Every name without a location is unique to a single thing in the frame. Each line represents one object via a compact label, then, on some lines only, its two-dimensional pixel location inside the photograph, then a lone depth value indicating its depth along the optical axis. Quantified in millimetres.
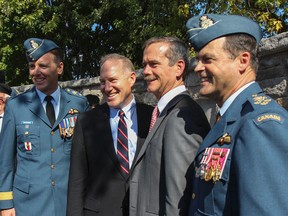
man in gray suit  2002
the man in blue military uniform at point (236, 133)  1398
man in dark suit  2666
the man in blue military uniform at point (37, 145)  3041
